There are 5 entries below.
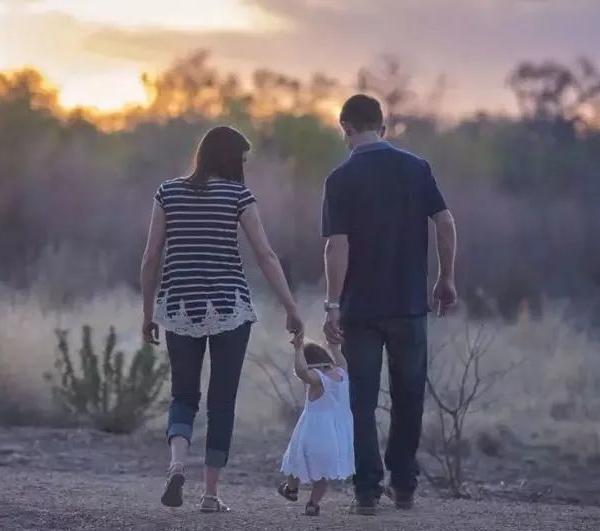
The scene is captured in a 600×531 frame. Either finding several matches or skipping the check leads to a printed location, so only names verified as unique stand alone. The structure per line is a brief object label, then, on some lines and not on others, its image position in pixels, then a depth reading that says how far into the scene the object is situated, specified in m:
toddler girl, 17.03
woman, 16.34
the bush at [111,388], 30.37
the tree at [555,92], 94.94
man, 16.81
